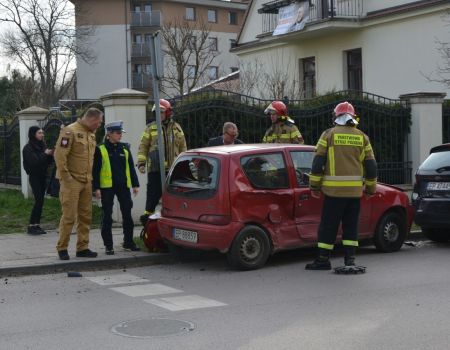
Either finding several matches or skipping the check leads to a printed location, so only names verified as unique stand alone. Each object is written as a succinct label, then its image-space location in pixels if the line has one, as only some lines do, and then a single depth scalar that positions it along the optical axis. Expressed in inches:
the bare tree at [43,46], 1952.5
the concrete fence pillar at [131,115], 473.7
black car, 396.8
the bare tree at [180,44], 1210.3
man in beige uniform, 349.4
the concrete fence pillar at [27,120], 617.6
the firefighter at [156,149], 399.9
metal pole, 385.7
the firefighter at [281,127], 421.7
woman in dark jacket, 440.1
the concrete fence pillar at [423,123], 638.5
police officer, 365.1
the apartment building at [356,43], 944.3
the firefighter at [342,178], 322.3
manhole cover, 226.8
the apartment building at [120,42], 2367.1
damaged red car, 327.9
